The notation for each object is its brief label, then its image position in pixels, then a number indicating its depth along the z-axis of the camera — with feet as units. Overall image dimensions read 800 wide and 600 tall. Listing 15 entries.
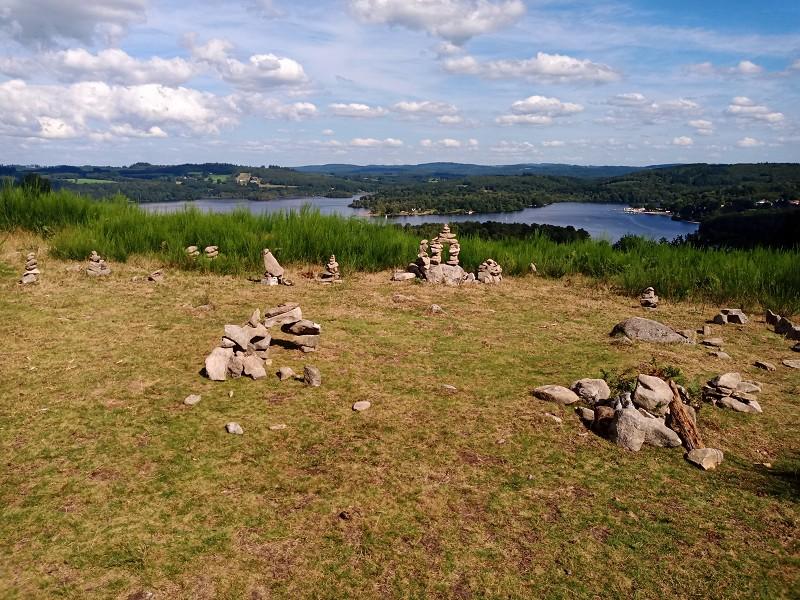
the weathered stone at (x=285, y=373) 19.89
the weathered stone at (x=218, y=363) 19.35
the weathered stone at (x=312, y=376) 19.44
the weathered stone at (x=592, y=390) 18.78
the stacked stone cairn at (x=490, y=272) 41.65
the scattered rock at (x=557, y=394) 18.65
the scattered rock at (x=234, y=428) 15.61
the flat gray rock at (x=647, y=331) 27.04
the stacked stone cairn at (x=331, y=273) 38.96
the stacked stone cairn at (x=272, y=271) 36.81
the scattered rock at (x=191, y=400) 17.31
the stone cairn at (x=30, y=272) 31.89
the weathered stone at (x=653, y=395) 17.30
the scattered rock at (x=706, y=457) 14.89
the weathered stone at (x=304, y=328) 23.96
